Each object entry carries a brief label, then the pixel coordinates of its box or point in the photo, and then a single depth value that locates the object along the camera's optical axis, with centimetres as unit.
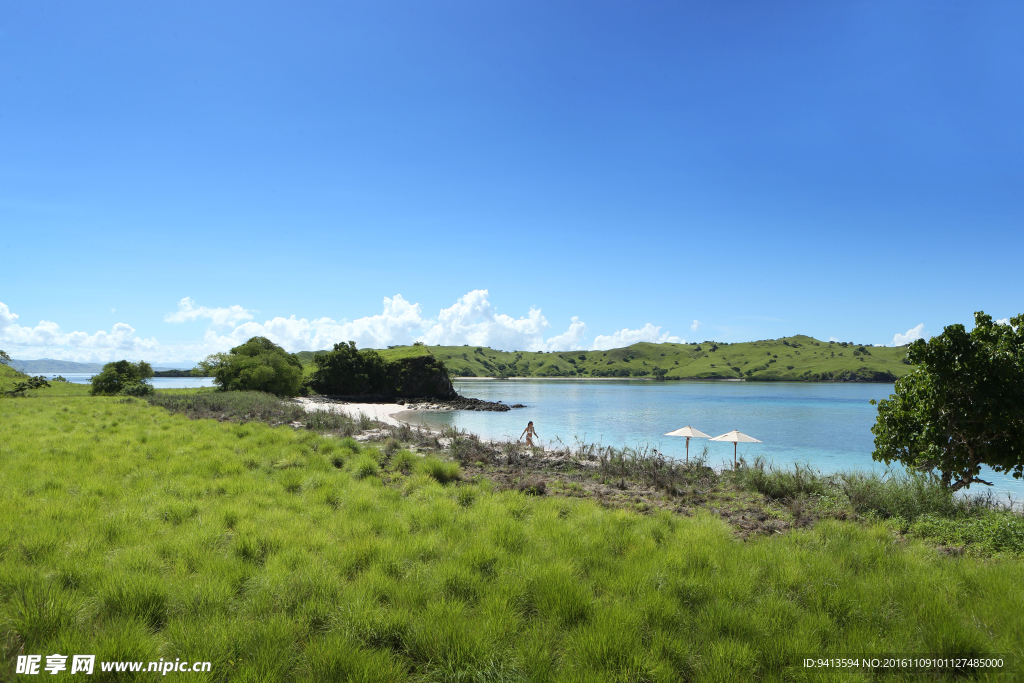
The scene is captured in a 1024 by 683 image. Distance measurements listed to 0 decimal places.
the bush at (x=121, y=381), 4572
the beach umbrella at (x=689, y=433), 2393
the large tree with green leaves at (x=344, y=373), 9469
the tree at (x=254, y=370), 6525
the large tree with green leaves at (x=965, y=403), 1062
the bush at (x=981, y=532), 766
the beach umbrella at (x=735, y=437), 2282
